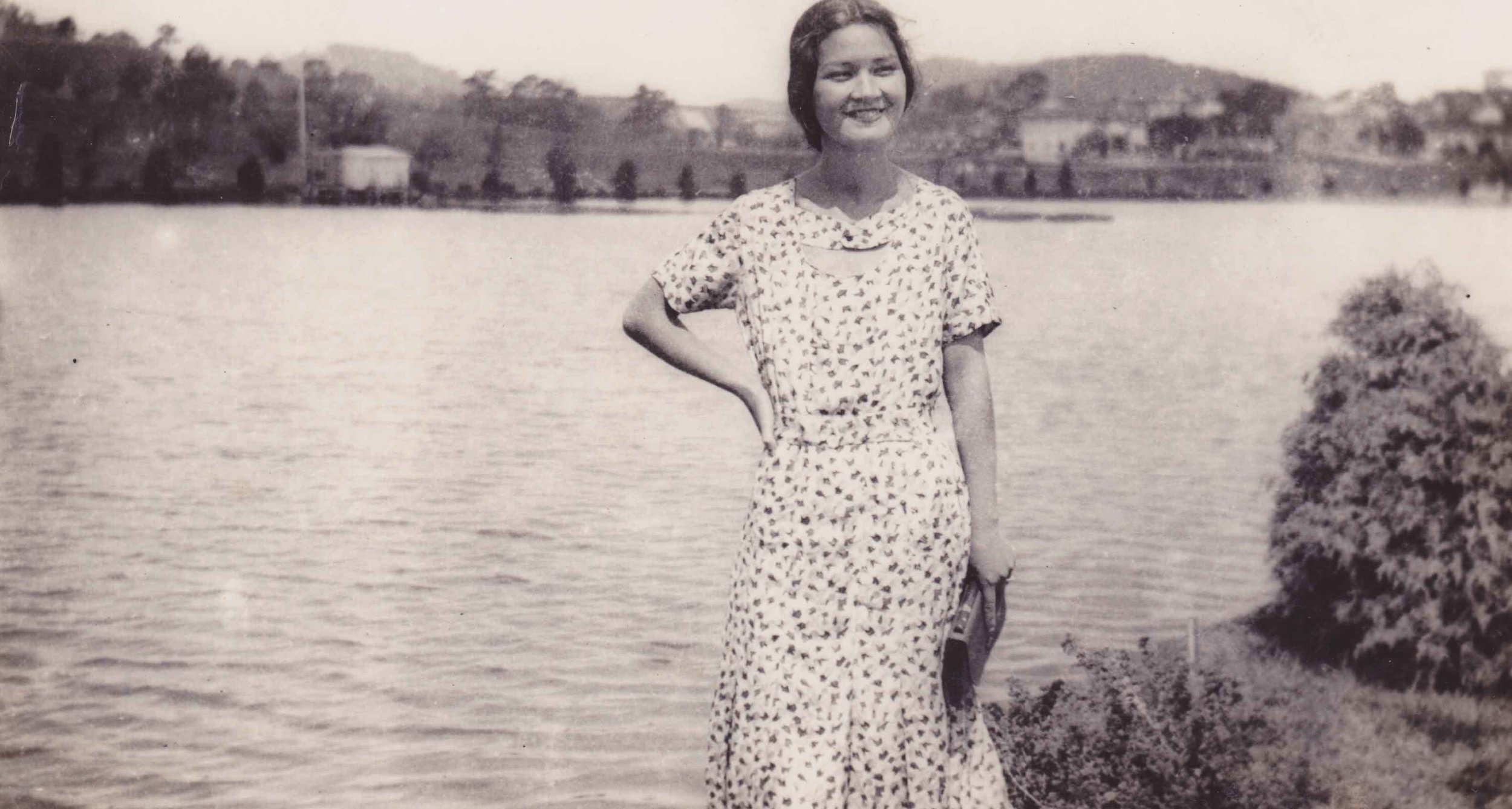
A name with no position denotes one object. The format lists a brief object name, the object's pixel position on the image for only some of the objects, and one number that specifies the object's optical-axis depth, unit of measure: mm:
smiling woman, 2812
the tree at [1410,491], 5035
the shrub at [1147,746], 4098
